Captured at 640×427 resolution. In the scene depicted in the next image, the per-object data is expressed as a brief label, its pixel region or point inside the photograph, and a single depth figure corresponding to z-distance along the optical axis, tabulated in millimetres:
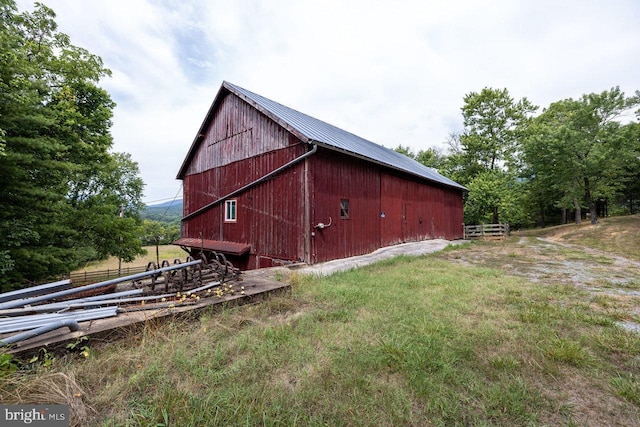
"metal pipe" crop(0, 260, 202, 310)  3173
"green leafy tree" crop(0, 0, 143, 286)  7785
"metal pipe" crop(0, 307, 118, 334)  2554
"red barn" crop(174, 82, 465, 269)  8461
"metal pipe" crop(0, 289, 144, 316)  3023
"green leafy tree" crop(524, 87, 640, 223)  18531
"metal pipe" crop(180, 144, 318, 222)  8131
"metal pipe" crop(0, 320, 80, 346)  2258
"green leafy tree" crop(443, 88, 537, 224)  22814
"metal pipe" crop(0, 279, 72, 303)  3389
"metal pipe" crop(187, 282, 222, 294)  4105
